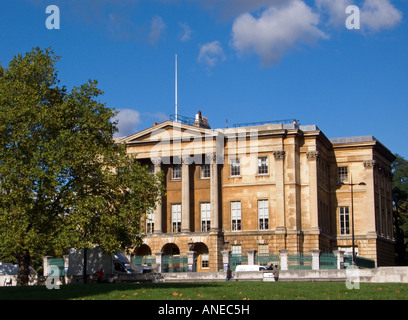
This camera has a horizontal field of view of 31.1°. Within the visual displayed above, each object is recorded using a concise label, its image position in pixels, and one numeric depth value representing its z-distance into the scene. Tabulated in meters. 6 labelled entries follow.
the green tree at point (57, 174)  36.88
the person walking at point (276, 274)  48.53
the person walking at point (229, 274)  50.44
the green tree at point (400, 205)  96.94
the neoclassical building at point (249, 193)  73.12
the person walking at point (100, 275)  50.99
